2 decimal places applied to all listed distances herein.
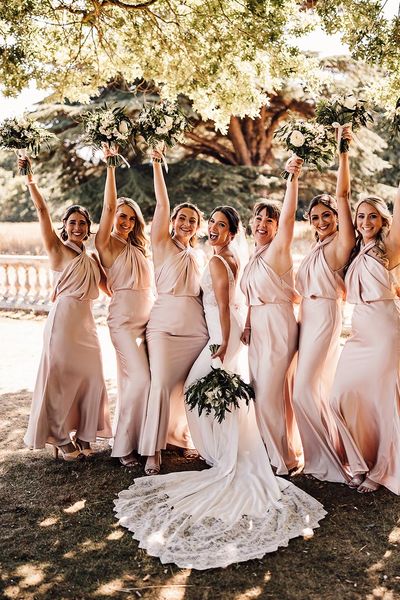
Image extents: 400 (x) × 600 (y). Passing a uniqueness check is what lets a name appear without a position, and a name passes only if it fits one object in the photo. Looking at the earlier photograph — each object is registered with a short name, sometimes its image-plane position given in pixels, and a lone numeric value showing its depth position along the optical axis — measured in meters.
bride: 4.03
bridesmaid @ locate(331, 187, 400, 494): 4.84
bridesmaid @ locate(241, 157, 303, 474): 5.24
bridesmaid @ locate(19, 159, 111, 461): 5.57
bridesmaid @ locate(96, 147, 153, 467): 5.51
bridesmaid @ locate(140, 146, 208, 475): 5.46
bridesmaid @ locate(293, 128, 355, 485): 5.11
